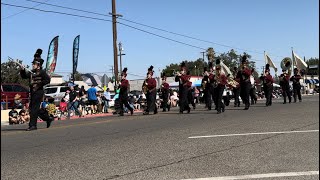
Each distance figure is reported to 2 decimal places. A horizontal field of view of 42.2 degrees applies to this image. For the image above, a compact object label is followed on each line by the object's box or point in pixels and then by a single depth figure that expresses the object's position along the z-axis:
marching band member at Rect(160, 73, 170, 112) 18.72
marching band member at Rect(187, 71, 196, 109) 19.83
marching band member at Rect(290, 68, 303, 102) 21.55
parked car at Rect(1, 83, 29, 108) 25.64
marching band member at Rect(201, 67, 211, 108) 17.87
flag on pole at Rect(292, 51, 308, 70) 36.21
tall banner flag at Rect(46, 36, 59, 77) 29.27
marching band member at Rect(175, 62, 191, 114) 15.40
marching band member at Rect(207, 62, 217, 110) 17.05
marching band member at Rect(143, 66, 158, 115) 15.64
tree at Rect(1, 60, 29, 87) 67.44
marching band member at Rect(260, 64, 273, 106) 19.09
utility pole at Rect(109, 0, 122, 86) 29.67
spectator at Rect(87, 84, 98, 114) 21.28
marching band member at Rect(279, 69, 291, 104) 21.03
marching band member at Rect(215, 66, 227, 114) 14.75
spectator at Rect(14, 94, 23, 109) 19.59
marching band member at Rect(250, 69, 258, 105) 21.31
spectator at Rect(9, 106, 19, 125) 16.80
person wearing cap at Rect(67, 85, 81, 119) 19.70
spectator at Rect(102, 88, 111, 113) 23.08
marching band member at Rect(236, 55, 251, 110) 16.39
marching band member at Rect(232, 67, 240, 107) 19.66
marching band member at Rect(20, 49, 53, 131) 10.44
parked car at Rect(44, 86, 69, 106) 29.61
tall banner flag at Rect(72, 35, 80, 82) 32.88
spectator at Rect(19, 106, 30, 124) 17.17
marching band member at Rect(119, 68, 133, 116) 15.91
